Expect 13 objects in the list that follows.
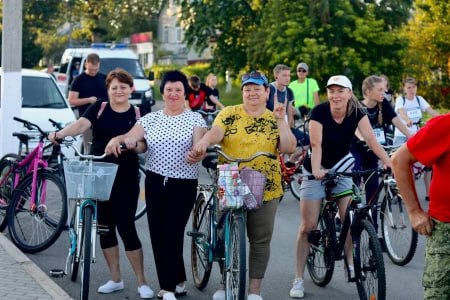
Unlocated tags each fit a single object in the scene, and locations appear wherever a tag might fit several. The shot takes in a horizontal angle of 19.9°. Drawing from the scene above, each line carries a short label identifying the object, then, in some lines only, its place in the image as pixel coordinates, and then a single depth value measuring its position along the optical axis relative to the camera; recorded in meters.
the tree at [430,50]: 50.92
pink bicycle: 13.19
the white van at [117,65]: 40.82
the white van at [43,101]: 21.76
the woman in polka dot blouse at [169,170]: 10.57
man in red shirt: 6.73
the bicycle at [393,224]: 13.23
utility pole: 18.94
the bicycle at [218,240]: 9.63
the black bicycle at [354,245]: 9.68
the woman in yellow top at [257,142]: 10.24
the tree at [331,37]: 46.82
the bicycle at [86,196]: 9.88
